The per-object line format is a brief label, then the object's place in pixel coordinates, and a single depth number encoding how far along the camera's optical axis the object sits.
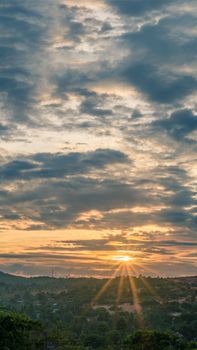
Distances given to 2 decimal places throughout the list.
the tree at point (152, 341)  75.12
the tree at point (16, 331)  66.62
